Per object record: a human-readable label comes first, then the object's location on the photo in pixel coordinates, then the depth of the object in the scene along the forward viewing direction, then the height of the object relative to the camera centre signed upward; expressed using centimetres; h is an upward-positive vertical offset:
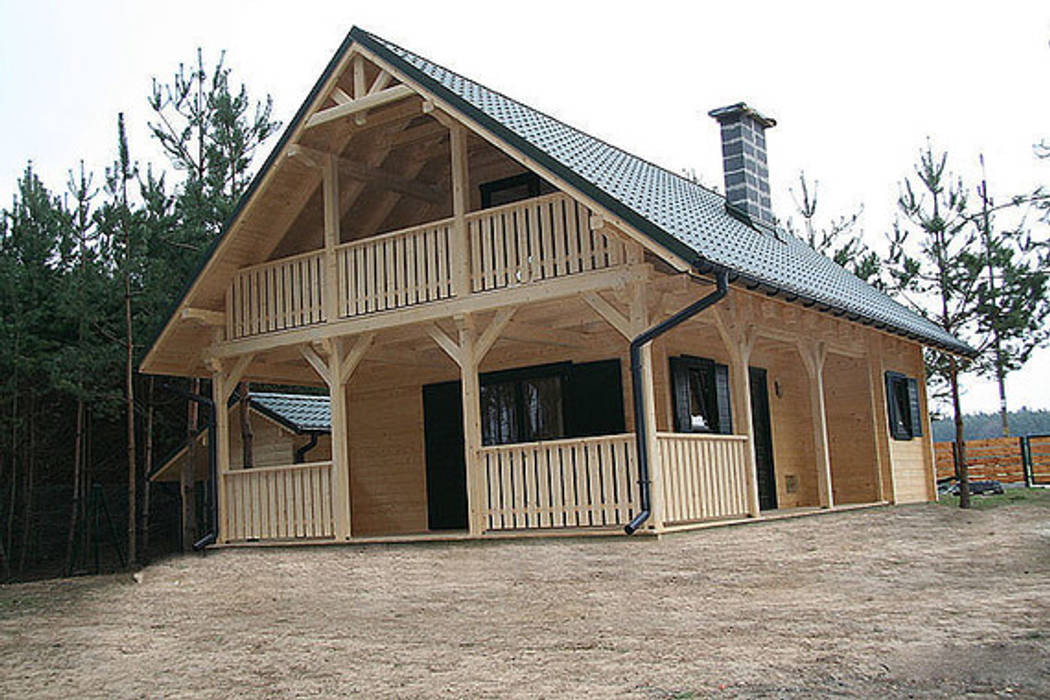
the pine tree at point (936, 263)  2453 +463
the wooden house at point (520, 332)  1210 +186
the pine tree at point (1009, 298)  2831 +377
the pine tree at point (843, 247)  2983 +606
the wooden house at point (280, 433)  2014 +110
